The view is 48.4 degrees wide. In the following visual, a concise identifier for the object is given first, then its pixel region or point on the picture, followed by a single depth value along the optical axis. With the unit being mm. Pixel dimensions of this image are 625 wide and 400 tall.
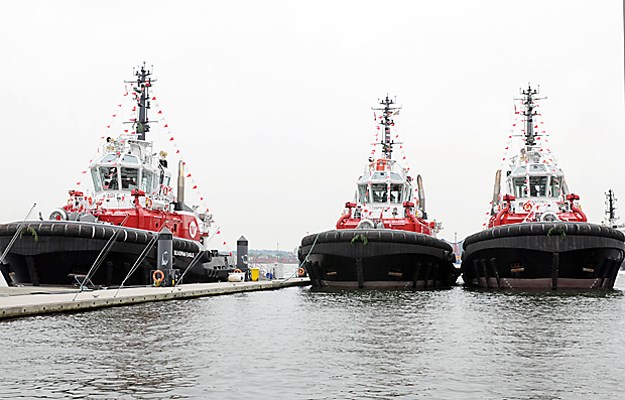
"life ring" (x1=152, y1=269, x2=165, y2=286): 26688
